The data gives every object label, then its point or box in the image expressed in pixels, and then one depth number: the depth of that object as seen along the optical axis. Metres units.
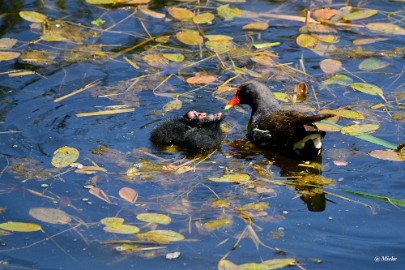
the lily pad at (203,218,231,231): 10.62
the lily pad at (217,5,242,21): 17.36
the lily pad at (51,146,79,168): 12.21
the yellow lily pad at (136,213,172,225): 10.66
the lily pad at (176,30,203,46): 16.20
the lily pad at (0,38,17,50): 16.08
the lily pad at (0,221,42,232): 10.59
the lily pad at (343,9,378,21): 17.16
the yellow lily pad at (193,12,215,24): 17.00
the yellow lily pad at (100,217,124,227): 10.60
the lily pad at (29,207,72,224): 10.80
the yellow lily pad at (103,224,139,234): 10.45
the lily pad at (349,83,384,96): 14.22
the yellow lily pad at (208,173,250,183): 11.79
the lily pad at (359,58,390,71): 15.19
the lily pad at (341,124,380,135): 13.01
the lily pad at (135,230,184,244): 10.30
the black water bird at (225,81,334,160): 12.37
